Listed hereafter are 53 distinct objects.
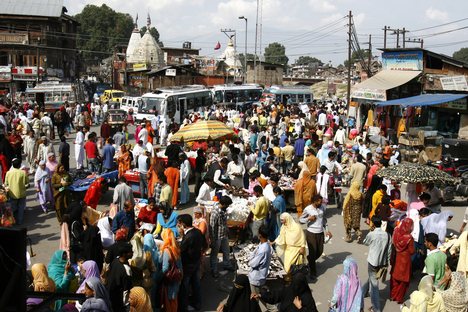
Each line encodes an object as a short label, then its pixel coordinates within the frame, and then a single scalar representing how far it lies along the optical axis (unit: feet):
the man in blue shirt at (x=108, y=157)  47.37
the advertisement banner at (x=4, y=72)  149.48
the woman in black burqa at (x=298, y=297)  19.27
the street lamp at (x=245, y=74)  201.22
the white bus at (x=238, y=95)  124.98
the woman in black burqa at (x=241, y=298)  20.62
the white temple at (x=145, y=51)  213.87
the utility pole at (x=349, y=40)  115.19
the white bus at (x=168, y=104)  89.66
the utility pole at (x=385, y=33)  149.40
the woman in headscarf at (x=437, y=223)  29.86
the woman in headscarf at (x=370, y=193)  38.83
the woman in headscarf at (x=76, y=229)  25.29
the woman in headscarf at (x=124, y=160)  44.09
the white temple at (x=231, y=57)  229.04
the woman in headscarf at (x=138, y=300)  20.17
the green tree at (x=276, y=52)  487.20
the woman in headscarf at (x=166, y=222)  27.37
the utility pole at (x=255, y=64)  185.43
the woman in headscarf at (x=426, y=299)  20.30
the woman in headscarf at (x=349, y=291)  21.40
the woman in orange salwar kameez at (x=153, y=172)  40.18
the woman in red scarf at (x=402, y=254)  26.32
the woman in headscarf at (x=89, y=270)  21.31
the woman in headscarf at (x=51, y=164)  40.91
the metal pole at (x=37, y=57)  154.22
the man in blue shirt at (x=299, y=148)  53.39
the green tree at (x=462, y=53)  465.84
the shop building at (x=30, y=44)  153.28
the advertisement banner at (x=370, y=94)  78.18
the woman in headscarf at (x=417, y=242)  29.68
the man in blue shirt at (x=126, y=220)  29.19
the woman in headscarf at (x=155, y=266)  23.66
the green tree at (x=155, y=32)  451.94
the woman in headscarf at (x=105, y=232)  28.53
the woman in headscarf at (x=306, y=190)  35.96
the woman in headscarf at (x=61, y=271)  22.35
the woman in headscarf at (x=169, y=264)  23.53
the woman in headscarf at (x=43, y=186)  40.09
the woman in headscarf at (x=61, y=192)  35.86
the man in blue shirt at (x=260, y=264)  24.49
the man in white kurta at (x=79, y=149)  52.03
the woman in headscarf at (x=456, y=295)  22.34
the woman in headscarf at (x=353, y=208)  35.22
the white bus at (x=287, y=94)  135.44
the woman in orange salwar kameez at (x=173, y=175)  40.06
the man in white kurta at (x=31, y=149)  51.81
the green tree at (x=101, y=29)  323.78
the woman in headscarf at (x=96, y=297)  18.31
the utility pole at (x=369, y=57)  117.95
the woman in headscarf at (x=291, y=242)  26.45
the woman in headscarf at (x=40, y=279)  20.56
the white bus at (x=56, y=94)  108.71
